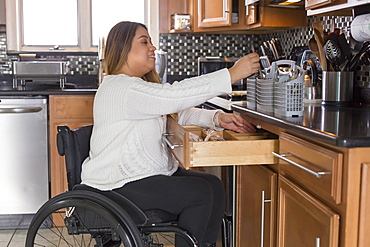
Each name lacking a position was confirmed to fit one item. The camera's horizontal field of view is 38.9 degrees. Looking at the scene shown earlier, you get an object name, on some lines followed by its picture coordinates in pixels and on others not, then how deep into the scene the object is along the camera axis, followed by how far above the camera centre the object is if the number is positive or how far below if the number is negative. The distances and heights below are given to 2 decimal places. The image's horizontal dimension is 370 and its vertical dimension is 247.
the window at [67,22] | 4.25 +0.27
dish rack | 1.74 -0.12
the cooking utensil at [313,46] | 2.41 +0.04
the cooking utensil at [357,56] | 2.17 +0.00
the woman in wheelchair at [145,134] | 1.81 -0.29
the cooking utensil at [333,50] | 2.17 +0.02
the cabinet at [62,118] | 3.42 -0.41
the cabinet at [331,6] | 1.97 +0.19
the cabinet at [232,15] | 3.26 +0.27
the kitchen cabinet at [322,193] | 1.26 -0.37
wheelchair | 1.71 -0.54
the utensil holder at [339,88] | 2.21 -0.14
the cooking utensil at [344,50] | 2.18 +0.02
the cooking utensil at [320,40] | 2.27 +0.06
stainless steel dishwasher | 3.35 -0.64
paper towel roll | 1.97 +0.10
